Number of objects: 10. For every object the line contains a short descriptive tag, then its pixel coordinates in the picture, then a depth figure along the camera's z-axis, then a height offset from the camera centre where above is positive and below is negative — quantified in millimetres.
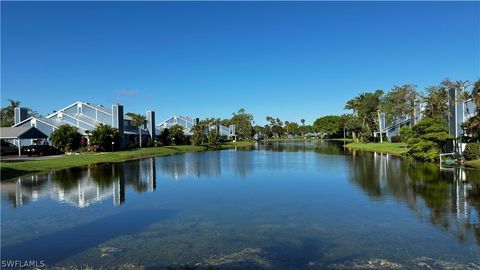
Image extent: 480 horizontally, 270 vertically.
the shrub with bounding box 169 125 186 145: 89625 +1183
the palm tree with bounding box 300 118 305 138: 188400 +3251
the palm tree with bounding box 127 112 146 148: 79750 +4164
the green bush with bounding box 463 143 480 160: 37466 -1593
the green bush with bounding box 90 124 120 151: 60844 +829
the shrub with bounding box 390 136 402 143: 82575 -717
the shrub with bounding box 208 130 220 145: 101938 +515
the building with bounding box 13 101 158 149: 64688 +4045
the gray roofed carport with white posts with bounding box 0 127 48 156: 53312 +1425
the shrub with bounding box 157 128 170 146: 87400 +581
